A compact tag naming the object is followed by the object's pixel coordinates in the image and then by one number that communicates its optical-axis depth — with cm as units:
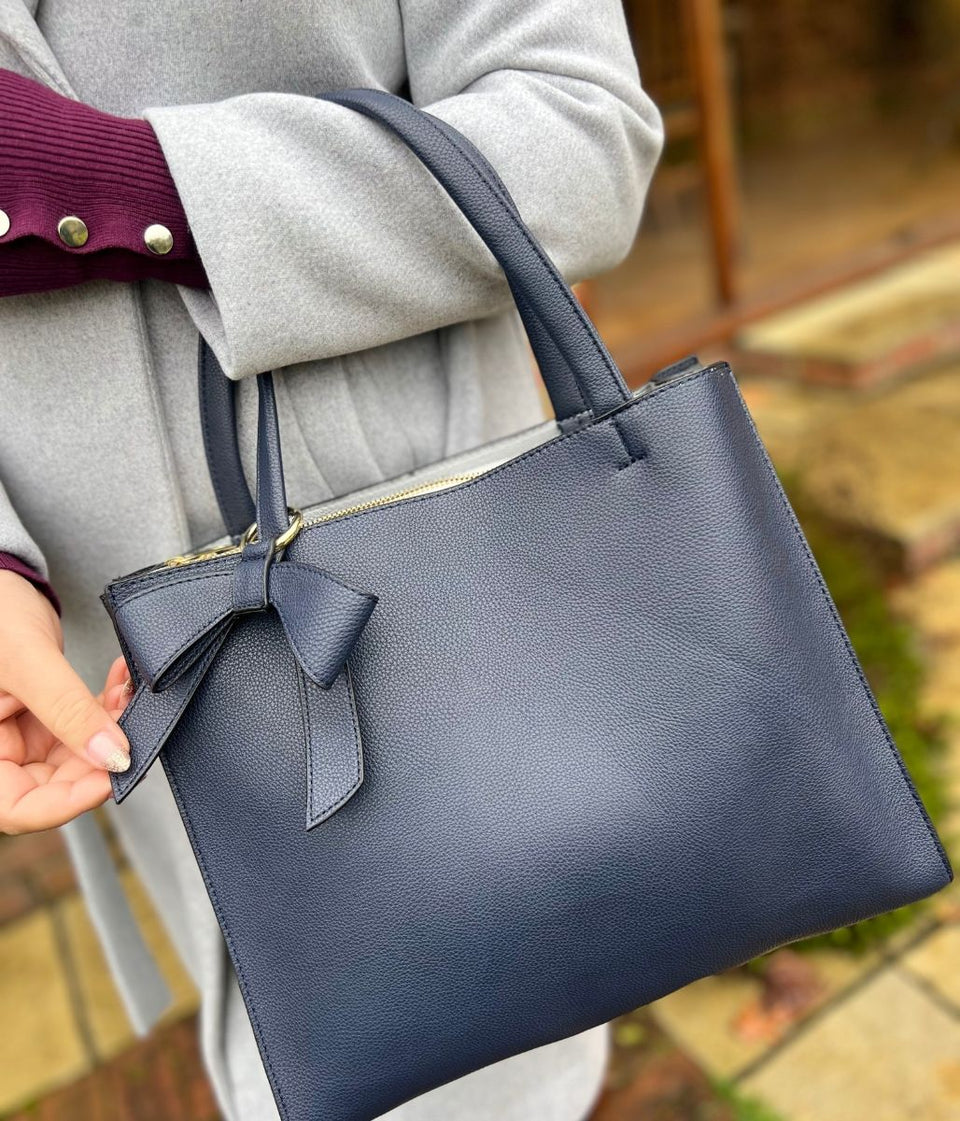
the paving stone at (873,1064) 157
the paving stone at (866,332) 400
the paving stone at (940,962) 176
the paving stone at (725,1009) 171
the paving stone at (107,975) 200
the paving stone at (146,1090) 181
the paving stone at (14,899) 232
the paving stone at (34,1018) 192
